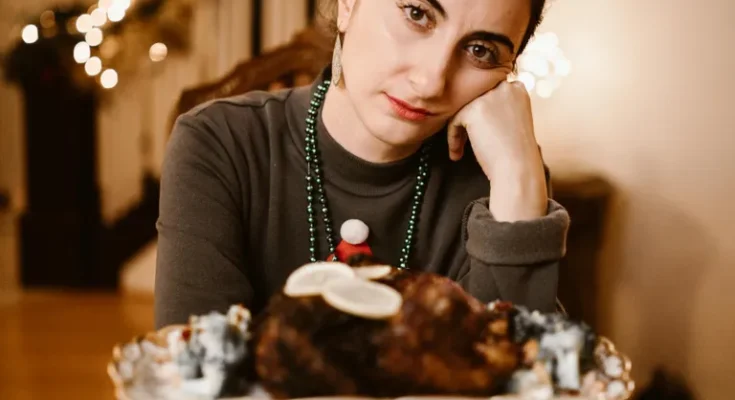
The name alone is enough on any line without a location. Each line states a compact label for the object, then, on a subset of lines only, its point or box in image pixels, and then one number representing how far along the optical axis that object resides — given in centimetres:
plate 41
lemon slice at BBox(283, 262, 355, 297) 46
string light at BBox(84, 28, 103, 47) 261
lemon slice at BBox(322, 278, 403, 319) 43
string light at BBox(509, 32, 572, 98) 178
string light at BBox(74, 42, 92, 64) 260
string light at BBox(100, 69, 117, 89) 274
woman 71
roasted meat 42
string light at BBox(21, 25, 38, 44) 259
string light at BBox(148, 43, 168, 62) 280
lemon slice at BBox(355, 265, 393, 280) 49
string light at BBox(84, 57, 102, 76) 265
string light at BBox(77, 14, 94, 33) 262
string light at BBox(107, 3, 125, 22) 265
